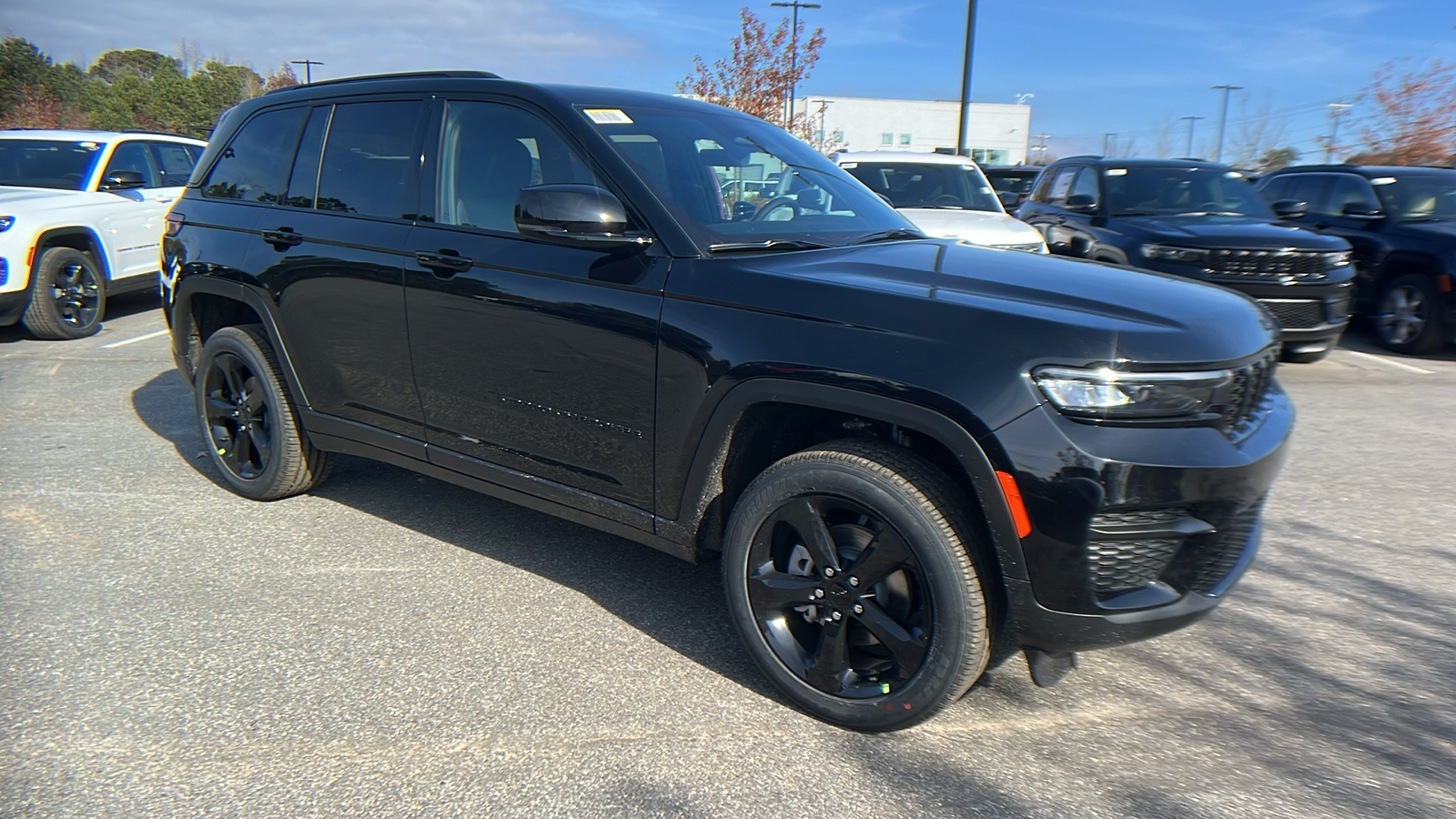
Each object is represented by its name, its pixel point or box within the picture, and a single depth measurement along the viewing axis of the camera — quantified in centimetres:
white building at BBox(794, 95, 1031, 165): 6688
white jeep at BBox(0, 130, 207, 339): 849
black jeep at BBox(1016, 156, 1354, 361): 783
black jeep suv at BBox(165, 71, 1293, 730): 247
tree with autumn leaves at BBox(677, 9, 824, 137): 2470
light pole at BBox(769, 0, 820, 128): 2469
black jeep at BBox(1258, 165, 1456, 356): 890
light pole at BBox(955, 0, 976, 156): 1603
